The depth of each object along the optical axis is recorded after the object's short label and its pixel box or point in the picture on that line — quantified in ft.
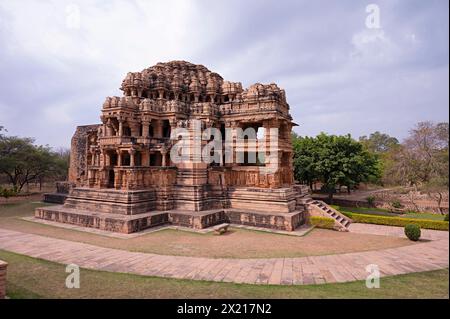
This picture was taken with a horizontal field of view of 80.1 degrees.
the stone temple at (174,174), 49.85
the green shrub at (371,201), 85.13
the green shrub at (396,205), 77.15
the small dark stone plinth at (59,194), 79.36
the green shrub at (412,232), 39.25
